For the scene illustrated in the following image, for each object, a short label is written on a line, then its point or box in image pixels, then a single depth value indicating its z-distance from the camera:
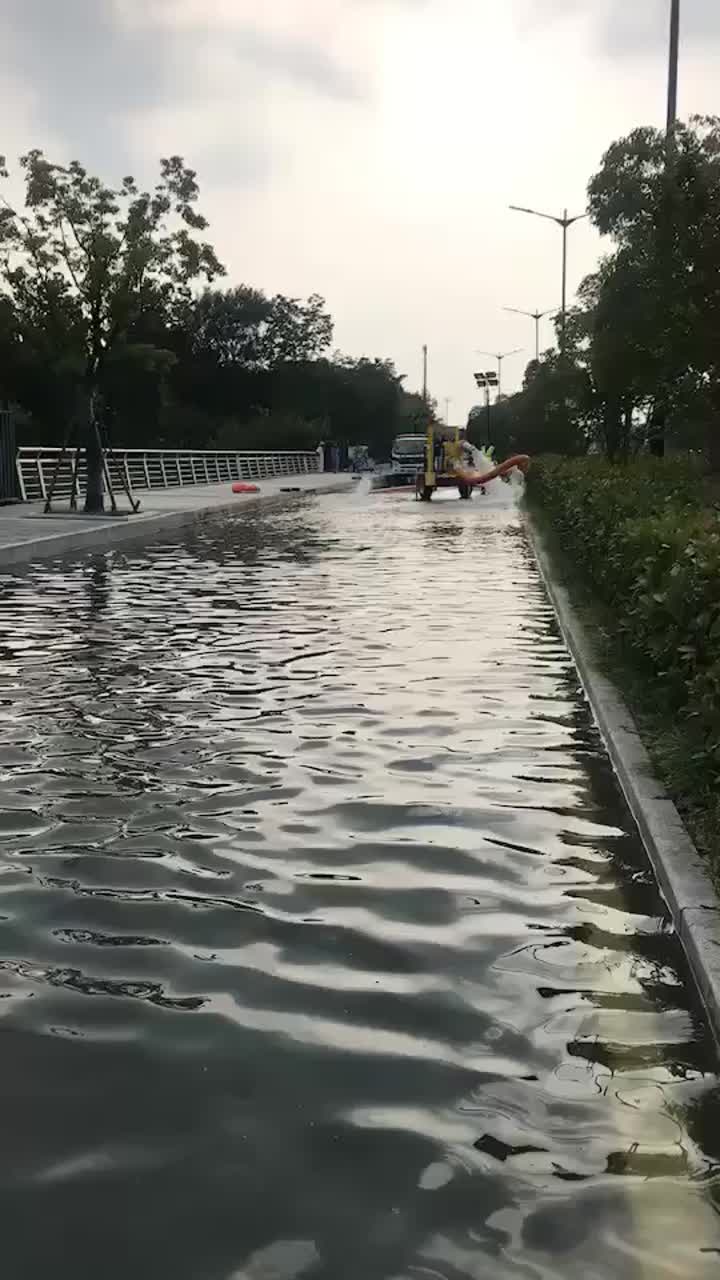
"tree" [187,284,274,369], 96.56
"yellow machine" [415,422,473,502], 43.75
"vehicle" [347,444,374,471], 90.44
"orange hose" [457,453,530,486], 44.53
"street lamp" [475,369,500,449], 110.19
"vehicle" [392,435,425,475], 58.22
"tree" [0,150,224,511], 29.28
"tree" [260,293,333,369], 101.94
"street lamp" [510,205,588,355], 58.28
